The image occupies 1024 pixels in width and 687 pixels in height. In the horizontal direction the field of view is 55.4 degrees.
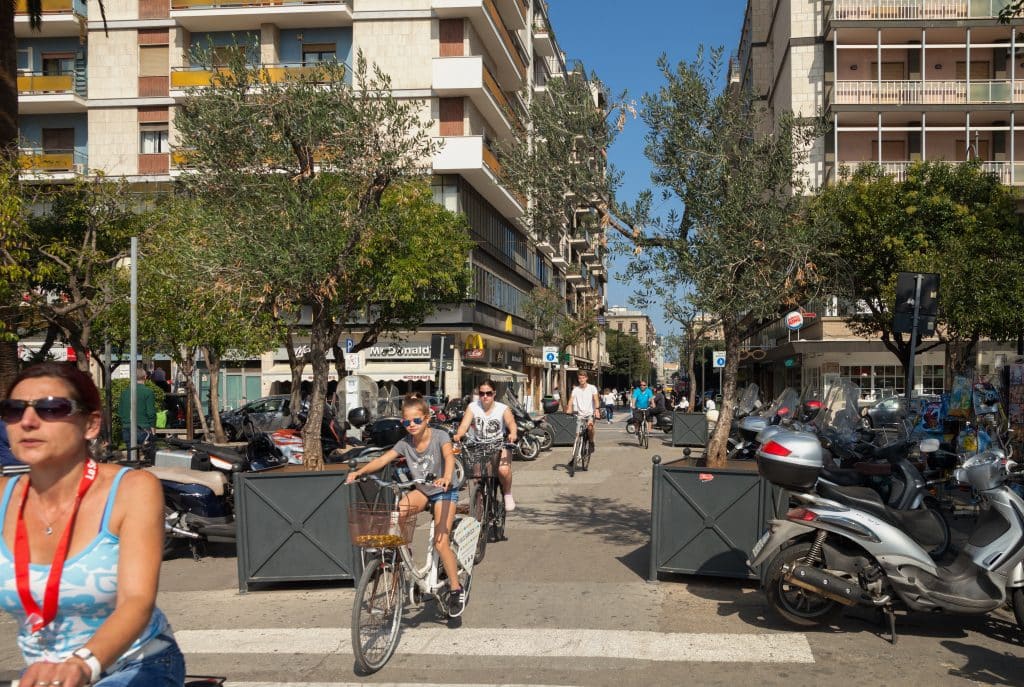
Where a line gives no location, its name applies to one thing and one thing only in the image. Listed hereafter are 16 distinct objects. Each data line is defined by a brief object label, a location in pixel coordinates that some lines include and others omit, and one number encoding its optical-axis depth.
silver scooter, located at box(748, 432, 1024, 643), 6.47
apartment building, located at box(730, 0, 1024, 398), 37.91
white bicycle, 5.79
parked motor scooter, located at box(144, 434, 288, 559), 9.89
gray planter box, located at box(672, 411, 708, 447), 24.34
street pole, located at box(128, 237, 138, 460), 14.67
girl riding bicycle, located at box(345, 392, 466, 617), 6.88
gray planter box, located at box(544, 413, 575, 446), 24.44
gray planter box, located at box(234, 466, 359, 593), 8.23
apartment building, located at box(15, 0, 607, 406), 36.91
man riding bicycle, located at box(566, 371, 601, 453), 18.17
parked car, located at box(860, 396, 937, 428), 23.28
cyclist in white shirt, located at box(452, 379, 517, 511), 10.45
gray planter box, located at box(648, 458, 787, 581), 8.18
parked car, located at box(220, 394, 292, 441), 27.91
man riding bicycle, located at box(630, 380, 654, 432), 25.53
